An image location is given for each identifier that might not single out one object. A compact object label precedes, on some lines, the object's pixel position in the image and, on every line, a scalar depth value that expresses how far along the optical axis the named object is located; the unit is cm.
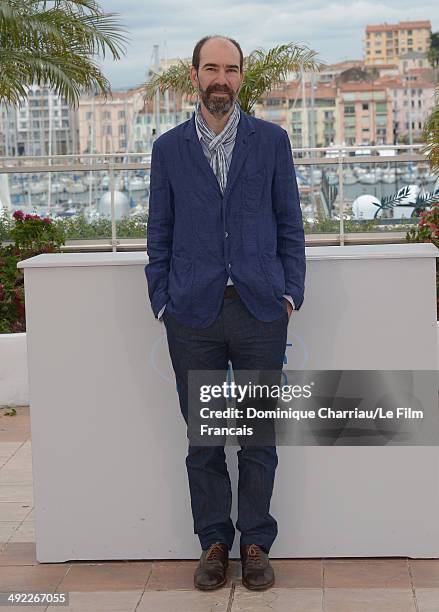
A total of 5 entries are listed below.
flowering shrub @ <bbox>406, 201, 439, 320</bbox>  836
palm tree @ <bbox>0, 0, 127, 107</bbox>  1070
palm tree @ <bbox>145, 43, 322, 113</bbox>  1633
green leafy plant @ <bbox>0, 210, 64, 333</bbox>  823
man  394
